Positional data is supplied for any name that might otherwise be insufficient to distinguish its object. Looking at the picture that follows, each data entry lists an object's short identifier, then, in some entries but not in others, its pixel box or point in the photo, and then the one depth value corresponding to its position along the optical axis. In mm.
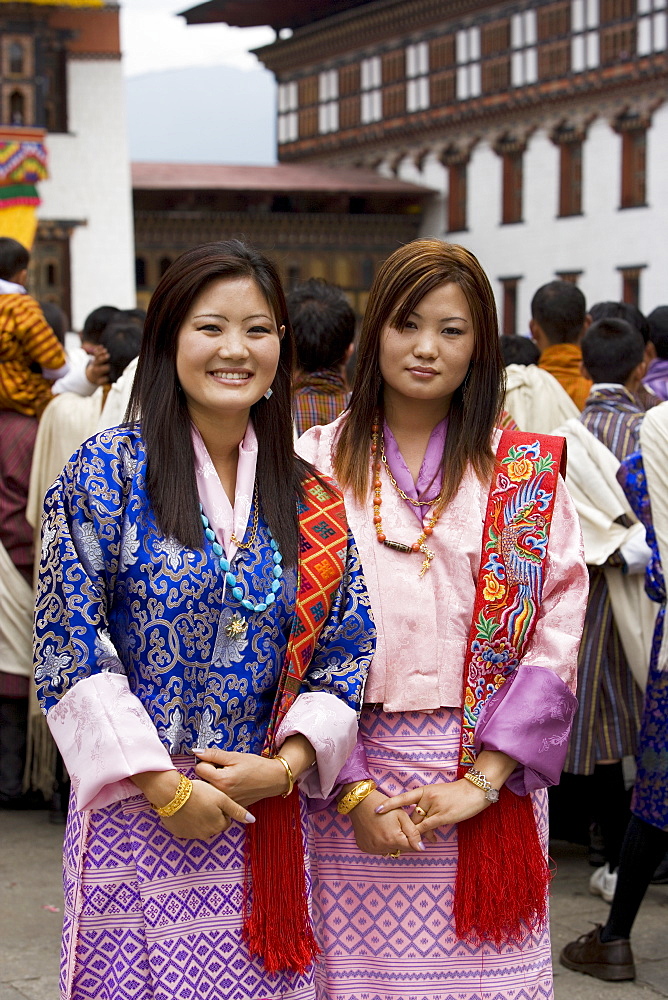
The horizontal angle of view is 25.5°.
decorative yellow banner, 16219
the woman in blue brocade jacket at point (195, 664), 2012
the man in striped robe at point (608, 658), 4207
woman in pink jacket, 2316
